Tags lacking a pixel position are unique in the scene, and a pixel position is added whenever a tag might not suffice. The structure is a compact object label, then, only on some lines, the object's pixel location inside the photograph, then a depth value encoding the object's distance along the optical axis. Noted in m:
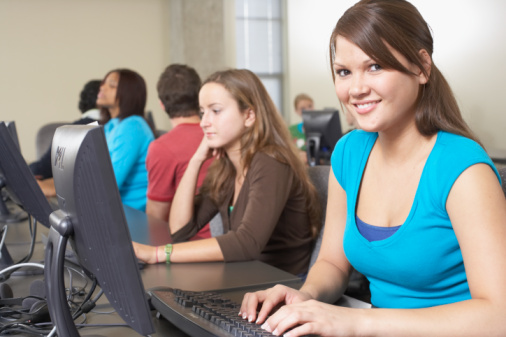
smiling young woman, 0.97
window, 8.44
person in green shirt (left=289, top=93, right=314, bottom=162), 7.07
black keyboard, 0.95
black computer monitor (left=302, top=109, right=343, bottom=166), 3.85
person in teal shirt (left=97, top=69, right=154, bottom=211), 3.11
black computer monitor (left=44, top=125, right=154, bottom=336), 0.79
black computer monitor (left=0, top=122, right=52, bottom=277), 1.44
